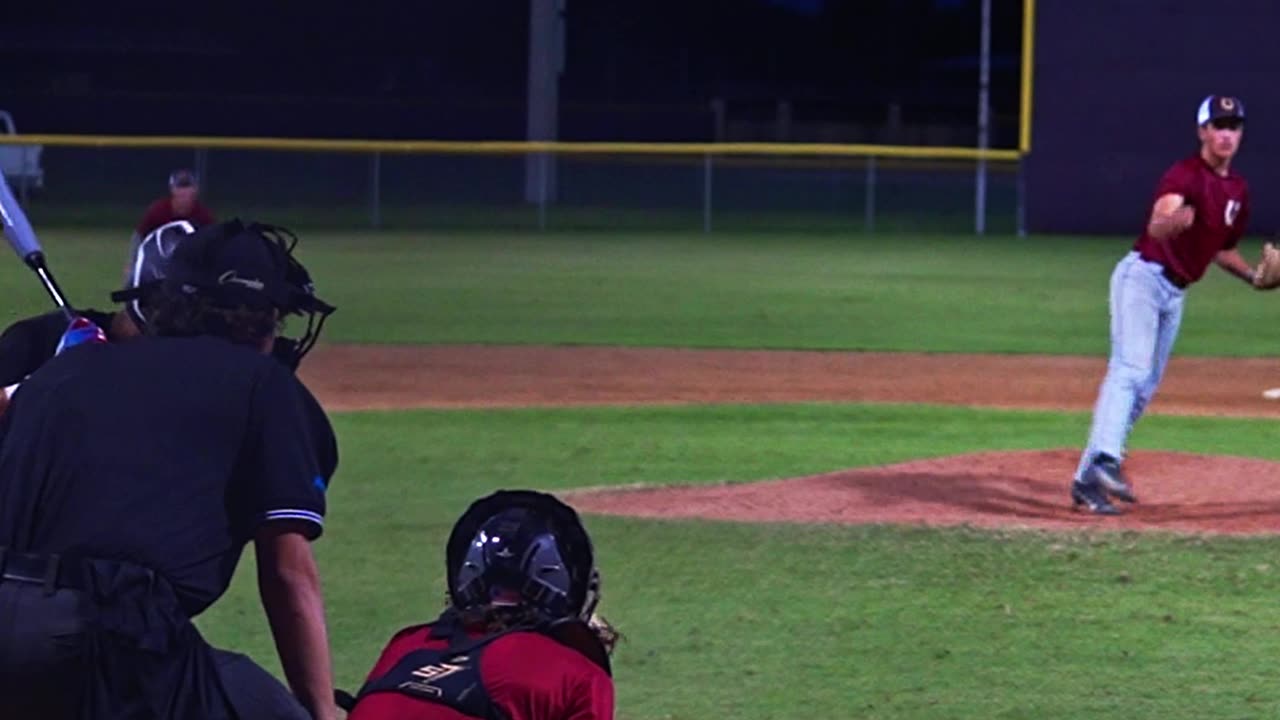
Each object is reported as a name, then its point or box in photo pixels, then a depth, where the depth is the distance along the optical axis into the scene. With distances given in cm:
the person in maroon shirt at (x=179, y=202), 3781
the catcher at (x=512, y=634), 654
